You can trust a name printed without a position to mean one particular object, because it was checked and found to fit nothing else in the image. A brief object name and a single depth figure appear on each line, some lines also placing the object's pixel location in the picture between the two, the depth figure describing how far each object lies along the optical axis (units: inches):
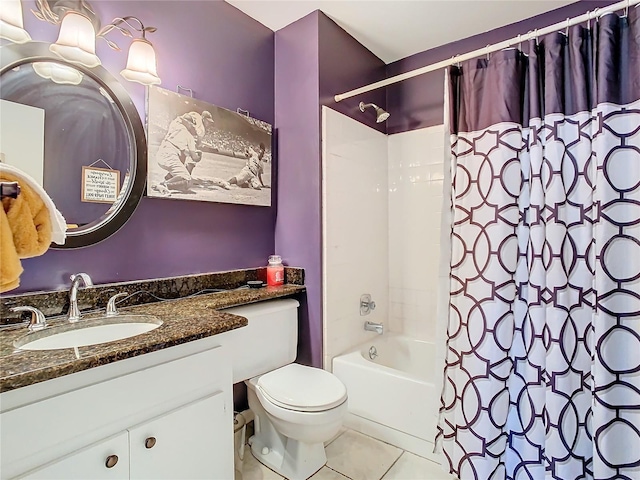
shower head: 84.2
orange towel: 30.4
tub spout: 92.0
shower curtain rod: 50.1
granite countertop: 32.8
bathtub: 69.5
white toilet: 58.6
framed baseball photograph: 63.9
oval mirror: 49.8
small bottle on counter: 82.0
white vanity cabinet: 33.6
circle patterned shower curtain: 49.2
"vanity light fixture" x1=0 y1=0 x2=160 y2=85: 46.7
